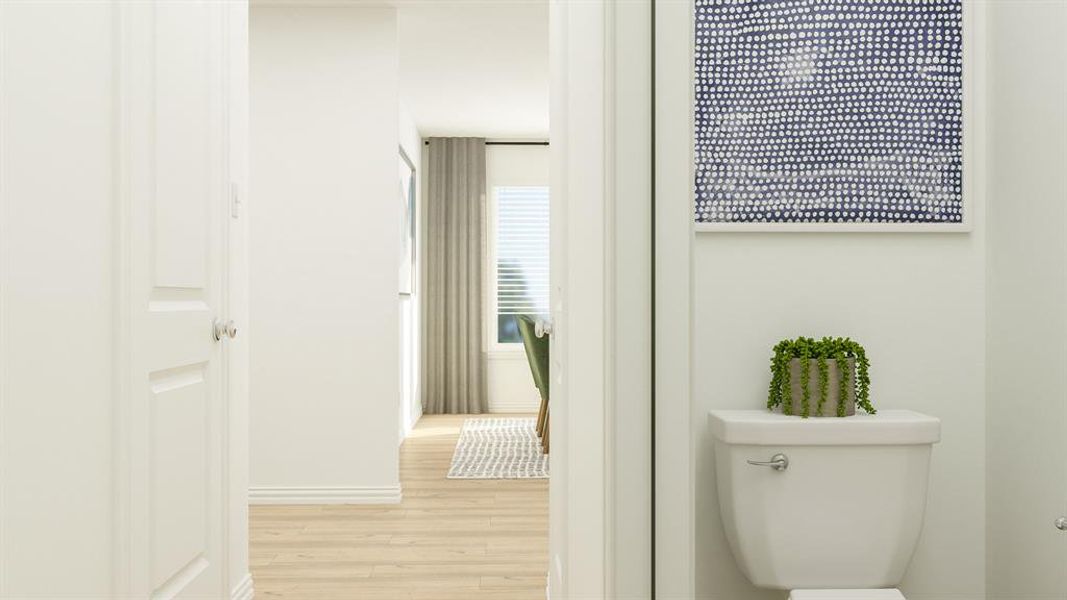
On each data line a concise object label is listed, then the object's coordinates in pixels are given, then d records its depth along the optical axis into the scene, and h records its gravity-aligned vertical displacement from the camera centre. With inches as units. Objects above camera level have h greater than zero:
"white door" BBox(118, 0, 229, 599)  61.0 +0.7
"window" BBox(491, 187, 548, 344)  270.5 +14.9
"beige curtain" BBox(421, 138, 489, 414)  262.7 +7.8
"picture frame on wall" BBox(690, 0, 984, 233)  68.6 +16.4
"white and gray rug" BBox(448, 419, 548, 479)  162.7 -36.3
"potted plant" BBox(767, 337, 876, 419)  64.2 -6.3
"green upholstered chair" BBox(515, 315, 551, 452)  193.3 -16.1
